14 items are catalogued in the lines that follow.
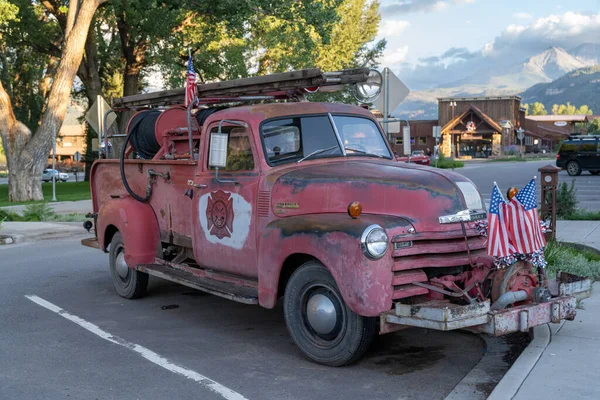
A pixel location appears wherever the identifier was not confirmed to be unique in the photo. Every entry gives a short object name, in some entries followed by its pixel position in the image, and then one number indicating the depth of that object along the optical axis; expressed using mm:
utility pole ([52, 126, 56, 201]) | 23645
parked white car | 61281
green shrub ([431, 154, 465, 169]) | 46859
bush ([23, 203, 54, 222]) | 18438
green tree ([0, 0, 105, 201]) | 23480
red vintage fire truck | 5328
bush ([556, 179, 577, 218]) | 14859
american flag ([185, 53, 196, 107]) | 8127
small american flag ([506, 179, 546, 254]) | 5395
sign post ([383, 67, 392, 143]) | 13052
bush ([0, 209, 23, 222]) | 18422
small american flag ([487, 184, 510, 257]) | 5348
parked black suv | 35312
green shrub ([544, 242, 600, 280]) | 8570
